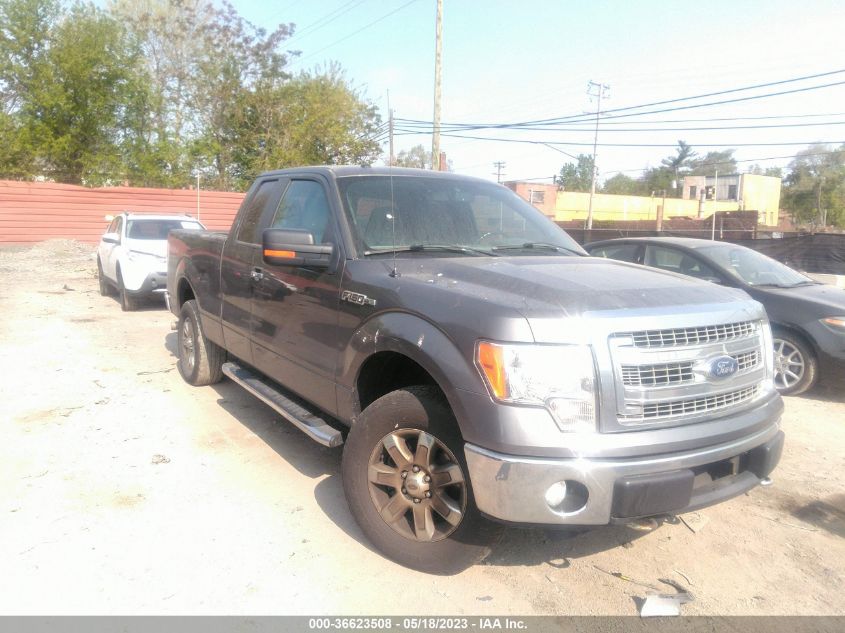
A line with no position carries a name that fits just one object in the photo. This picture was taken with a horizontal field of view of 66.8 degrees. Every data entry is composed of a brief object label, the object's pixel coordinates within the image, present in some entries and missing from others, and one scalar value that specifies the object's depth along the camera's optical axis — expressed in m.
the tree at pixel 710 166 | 91.76
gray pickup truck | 2.55
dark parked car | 6.24
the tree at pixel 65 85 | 26.61
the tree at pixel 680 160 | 93.56
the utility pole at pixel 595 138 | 42.07
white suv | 10.75
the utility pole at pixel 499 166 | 76.62
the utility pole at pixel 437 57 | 19.94
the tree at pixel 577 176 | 98.44
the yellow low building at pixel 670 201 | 65.00
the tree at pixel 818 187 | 59.97
